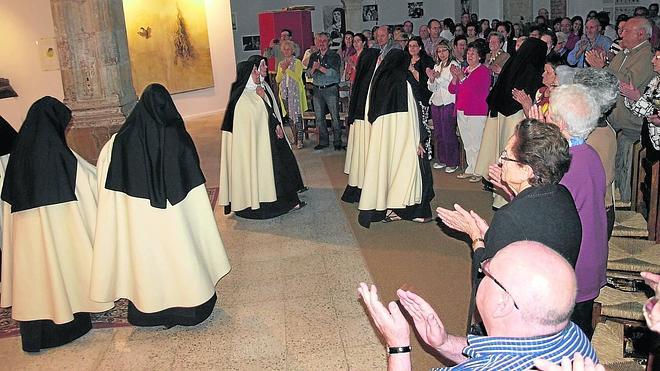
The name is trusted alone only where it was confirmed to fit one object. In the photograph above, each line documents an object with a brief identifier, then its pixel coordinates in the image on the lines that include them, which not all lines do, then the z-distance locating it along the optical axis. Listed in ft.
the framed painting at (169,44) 42.63
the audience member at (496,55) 25.50
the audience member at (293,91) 34.19
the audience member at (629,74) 20.12
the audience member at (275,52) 41.37
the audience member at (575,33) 36.96
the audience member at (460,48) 28.76
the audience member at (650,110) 16.67
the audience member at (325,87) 32.89
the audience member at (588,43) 31.30
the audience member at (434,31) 37.37
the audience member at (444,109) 27.09
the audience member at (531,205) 8.74
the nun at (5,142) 17.88
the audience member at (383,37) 27.63
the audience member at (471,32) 39.70
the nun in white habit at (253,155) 22.41
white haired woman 10.23
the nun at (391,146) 20.70
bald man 5.85
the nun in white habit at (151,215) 14.30
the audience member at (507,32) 31.34
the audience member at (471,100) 25.07
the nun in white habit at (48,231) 13.96
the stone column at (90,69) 24.85
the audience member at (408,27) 48.31
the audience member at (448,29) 44.33
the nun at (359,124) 22.34
